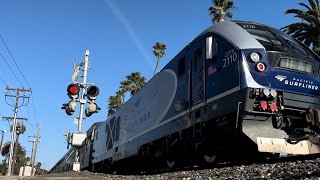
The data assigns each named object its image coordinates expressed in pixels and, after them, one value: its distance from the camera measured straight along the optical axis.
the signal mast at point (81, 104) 15.62
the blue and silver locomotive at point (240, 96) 7.94
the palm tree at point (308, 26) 28.12
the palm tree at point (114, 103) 52.66
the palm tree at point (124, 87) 51.19
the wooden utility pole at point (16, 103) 46.39
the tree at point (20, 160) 91.61
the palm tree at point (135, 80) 50.97
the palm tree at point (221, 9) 36.34
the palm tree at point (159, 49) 47.93
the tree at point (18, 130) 54.29
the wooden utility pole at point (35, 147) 64.44
